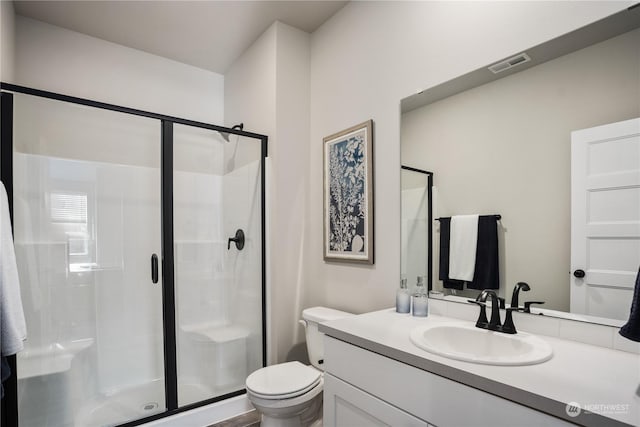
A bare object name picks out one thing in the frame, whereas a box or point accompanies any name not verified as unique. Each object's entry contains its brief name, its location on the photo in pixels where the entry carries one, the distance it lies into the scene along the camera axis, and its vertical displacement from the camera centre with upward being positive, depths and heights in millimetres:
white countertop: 762 -448
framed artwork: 1975 +74
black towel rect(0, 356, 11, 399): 1414 -676
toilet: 1673 -920
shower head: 2357 +499
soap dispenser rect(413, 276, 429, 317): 1581 -455
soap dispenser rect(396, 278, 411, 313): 1656 -461
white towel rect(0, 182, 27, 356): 1405 -371
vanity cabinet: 874 -585
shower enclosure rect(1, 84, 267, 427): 1810 -311
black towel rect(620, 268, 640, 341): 885 -301
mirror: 1101 +250
